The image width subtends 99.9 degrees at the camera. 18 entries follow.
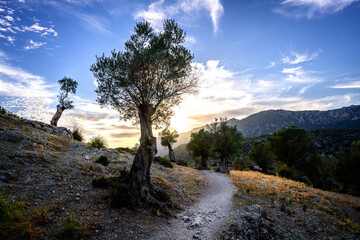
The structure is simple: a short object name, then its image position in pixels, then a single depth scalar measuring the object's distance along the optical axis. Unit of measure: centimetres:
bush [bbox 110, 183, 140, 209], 868
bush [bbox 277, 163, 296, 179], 3447
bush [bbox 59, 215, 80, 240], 550
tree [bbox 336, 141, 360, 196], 2925
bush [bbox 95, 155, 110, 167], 1535
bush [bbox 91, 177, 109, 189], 1028
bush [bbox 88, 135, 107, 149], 2028
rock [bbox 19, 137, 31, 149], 1218
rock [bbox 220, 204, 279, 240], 812
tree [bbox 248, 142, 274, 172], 4959
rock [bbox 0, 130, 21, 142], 1225
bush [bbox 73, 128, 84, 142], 2614
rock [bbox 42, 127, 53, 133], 2013
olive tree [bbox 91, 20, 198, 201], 1131
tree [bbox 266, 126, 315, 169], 3628
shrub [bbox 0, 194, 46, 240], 486
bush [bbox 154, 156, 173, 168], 3083
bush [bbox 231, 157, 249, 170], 5547
